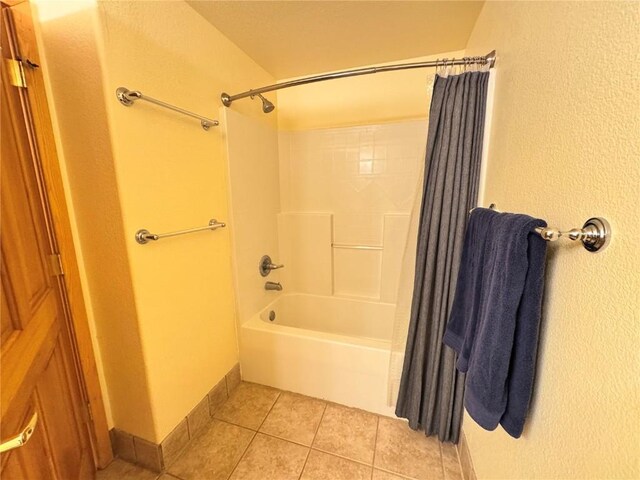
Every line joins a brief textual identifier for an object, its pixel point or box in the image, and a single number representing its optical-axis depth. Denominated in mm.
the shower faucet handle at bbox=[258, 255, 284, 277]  2069
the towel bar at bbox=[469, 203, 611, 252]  487
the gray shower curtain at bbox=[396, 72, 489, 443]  1182
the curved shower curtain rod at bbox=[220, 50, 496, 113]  1142
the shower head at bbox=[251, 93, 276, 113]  1725
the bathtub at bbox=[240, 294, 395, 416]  1544
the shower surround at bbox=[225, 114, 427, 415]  1641
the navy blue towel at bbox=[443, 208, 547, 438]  640
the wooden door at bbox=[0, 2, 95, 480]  644
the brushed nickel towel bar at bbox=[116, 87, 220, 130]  1025
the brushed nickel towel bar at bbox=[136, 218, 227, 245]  1119
